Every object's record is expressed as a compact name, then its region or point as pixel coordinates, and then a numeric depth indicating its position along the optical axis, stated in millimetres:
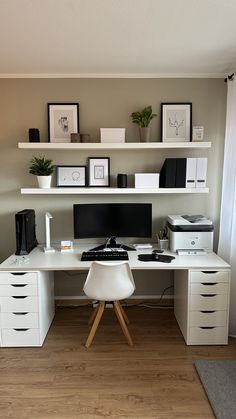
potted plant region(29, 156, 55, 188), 3004
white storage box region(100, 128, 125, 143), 3021
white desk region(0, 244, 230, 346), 2586
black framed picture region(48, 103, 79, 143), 3113
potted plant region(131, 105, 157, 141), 2992
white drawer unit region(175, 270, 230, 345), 2605
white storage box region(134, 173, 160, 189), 3014
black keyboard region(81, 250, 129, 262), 2715
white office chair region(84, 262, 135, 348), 2453
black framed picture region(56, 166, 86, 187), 3172
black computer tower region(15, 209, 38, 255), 2816
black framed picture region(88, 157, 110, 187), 3174
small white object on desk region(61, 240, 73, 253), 3024
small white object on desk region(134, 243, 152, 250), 3086
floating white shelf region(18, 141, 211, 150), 2949
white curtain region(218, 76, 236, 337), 2822
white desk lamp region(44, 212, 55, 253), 3017
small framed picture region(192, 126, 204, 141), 3027
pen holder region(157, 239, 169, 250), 3078
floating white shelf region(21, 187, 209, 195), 2984
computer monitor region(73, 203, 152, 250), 3090
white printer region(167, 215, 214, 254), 2881
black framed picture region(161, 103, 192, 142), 3121
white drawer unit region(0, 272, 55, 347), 2586
